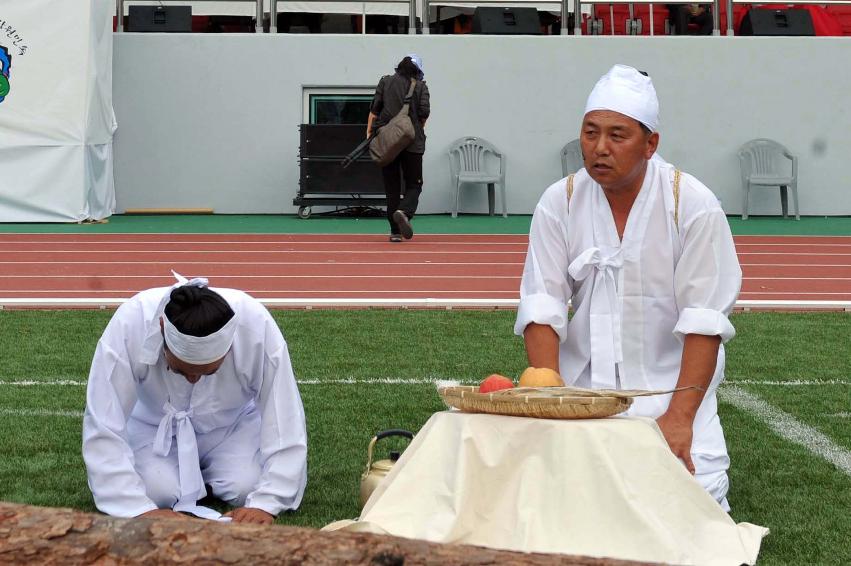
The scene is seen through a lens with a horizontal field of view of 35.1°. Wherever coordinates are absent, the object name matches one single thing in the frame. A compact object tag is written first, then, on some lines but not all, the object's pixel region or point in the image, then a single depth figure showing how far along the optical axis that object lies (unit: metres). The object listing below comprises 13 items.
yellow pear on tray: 3.81
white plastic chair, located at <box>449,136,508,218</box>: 17.92
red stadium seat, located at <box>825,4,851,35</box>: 18.96
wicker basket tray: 3.56
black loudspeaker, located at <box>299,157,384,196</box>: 16.95
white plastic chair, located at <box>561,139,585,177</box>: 17.80
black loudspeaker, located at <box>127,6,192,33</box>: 17.84
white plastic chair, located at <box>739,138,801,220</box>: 17.61
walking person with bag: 13.52
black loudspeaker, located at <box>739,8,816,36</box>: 17.91
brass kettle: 4.33
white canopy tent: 15.66
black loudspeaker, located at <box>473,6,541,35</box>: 17.98
